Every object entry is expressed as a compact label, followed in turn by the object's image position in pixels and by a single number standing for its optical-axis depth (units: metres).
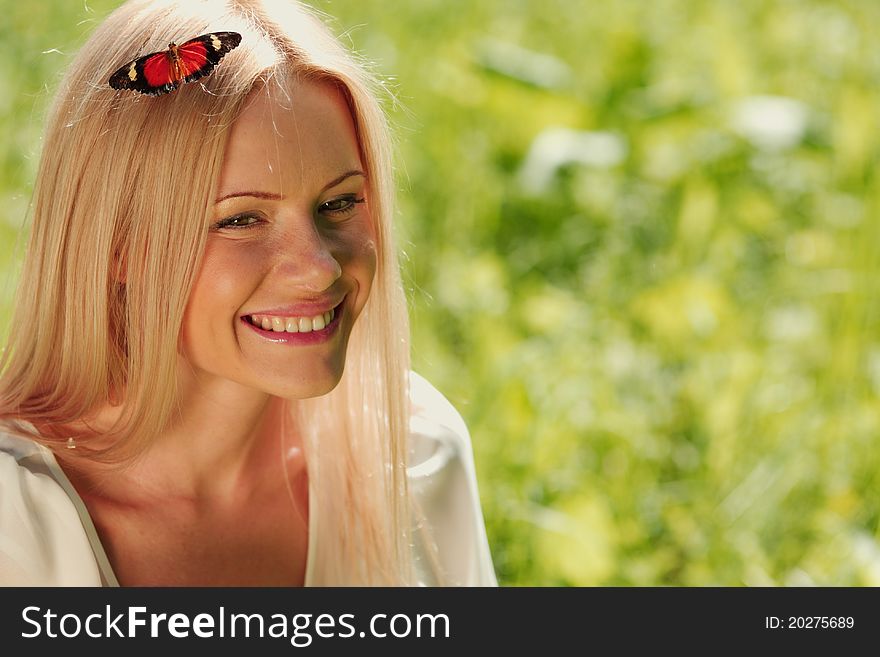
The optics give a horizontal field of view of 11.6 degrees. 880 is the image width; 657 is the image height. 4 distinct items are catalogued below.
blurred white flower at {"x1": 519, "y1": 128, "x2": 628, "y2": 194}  3.85
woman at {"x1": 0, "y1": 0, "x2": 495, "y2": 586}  2.30
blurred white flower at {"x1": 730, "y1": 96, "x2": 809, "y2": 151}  3.68
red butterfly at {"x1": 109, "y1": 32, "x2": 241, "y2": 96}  2.27
